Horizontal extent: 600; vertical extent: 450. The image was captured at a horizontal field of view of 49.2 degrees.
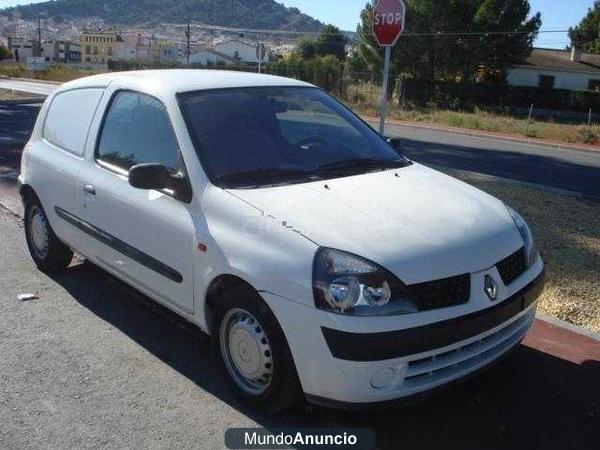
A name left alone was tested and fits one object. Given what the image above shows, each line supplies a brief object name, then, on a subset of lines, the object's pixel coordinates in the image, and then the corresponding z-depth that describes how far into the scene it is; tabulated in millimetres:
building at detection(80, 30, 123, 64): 123438
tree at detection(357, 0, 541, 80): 39750
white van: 2930
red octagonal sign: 7336
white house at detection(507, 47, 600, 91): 47375
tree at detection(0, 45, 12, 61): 83819
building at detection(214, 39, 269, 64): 113500
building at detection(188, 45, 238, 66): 95875
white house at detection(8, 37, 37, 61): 113488
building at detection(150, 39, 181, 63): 122000
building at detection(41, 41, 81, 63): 122875
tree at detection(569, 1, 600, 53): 67438
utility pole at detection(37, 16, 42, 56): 103762
